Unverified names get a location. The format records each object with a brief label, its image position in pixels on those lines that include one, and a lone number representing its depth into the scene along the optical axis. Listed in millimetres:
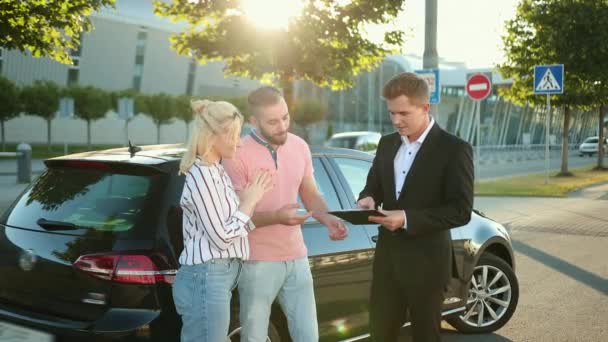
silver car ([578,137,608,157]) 57781
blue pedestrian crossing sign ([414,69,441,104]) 12938
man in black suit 3467
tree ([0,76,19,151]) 43312
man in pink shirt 3479
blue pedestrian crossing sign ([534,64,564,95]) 18156
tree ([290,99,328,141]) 65688
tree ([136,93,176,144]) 54812
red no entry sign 16547
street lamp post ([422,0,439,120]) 12836
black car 3564
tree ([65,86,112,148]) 48469
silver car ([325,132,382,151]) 28297
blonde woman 3154
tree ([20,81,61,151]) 45594
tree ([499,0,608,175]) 25141
